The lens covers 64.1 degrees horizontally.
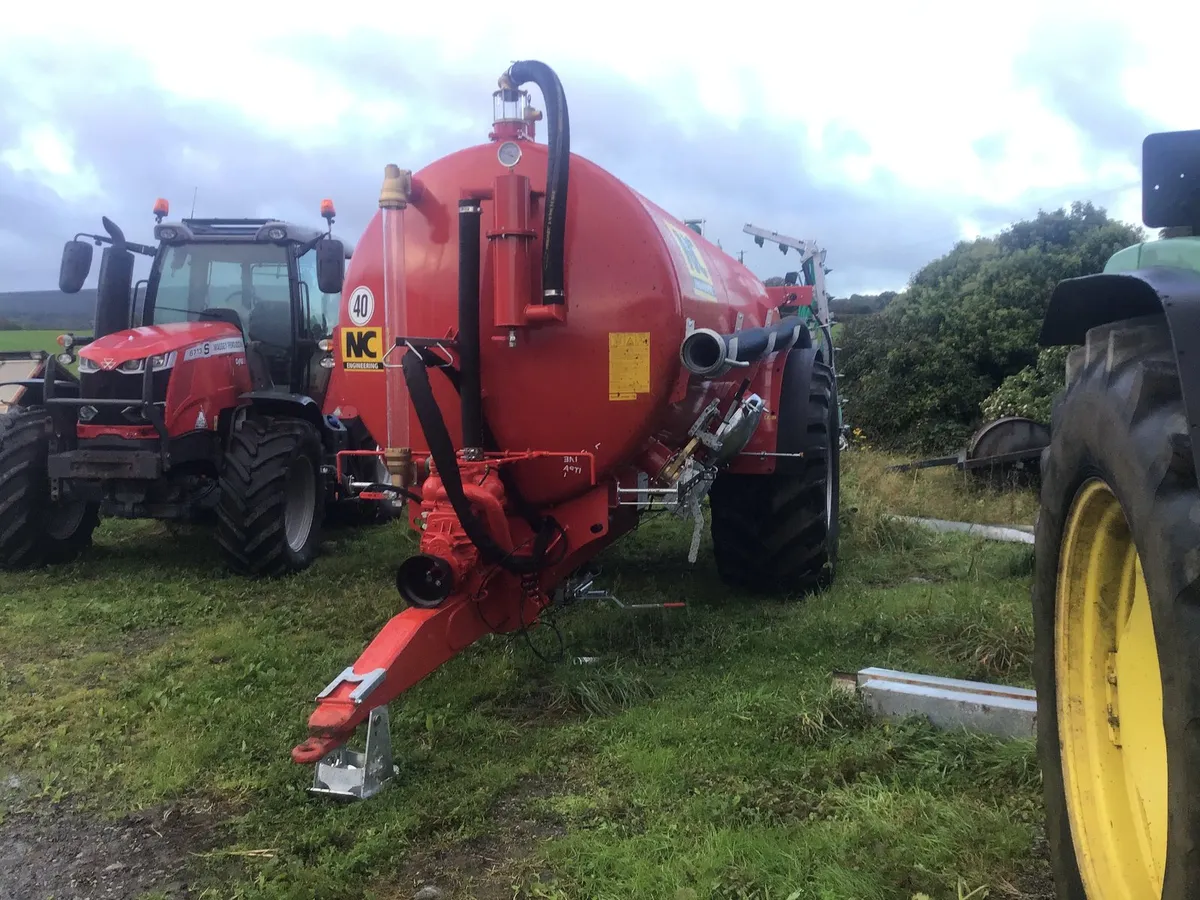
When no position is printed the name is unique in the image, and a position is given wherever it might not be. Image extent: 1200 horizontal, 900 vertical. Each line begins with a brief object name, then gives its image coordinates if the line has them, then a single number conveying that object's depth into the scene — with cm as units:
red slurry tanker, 390
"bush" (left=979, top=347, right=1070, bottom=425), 1107
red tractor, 627
